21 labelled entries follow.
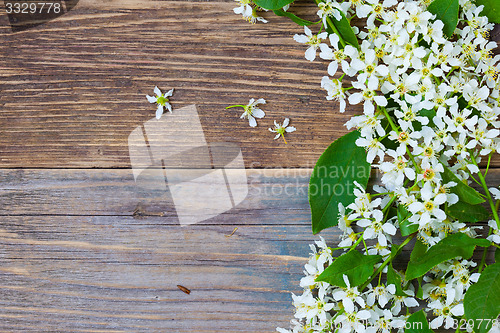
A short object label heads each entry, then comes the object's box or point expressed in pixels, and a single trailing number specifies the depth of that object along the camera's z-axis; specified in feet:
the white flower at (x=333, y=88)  1.84
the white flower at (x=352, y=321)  1.80
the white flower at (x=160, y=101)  1.89
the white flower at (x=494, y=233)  1.78
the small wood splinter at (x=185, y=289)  1.90
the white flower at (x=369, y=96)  1.80
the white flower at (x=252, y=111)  1.89
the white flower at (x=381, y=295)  1.82
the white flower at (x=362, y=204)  1.81
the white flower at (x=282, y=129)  1.89
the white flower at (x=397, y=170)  1.78
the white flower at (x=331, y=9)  1.82
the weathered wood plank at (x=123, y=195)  1.90
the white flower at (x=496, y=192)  1.82
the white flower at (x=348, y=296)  1.80
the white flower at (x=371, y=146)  1.81
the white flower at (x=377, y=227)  1.80
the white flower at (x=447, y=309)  1.80
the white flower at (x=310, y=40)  1.85
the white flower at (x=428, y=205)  1.74
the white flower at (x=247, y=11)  1.87
